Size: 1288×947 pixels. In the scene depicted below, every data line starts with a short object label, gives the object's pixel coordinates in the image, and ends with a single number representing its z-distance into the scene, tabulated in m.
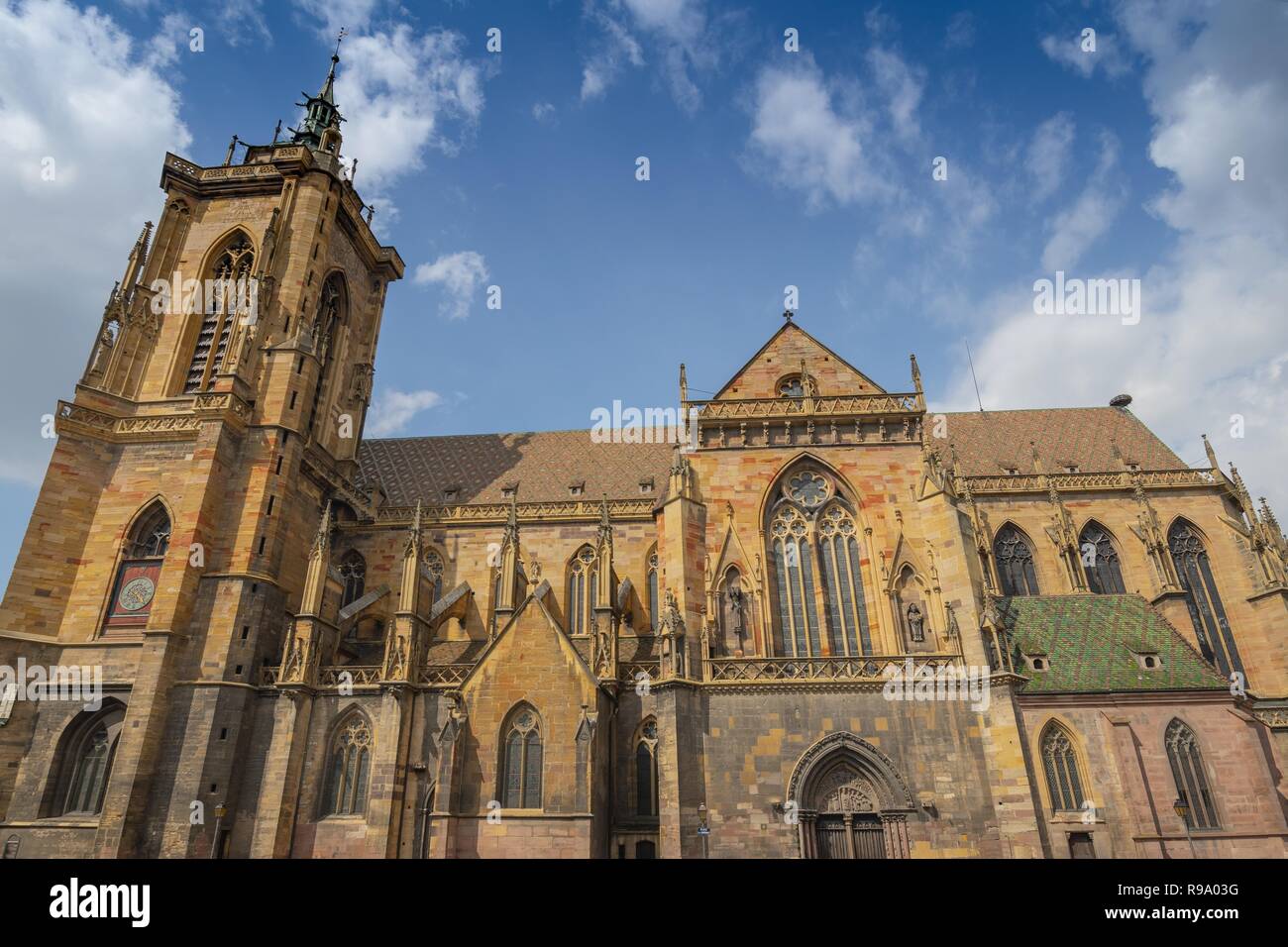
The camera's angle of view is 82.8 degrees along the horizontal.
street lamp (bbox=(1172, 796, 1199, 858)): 18.55
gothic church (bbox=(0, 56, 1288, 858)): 19.16
